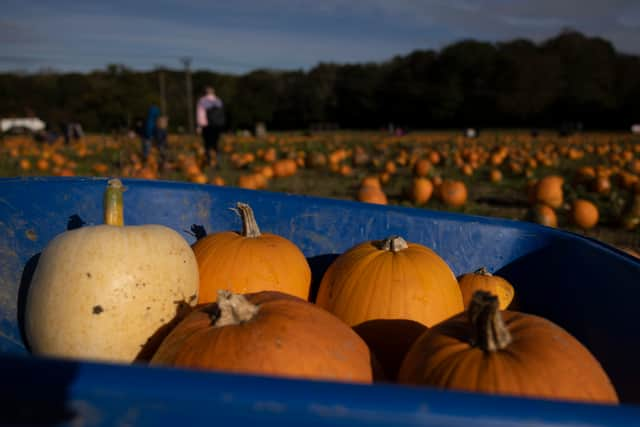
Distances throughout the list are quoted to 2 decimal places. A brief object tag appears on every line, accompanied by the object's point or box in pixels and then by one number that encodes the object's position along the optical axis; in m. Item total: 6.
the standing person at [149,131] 11.81
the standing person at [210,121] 11.54
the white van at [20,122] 48.75
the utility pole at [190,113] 41.62
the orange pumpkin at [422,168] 9.36
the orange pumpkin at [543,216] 5.31
